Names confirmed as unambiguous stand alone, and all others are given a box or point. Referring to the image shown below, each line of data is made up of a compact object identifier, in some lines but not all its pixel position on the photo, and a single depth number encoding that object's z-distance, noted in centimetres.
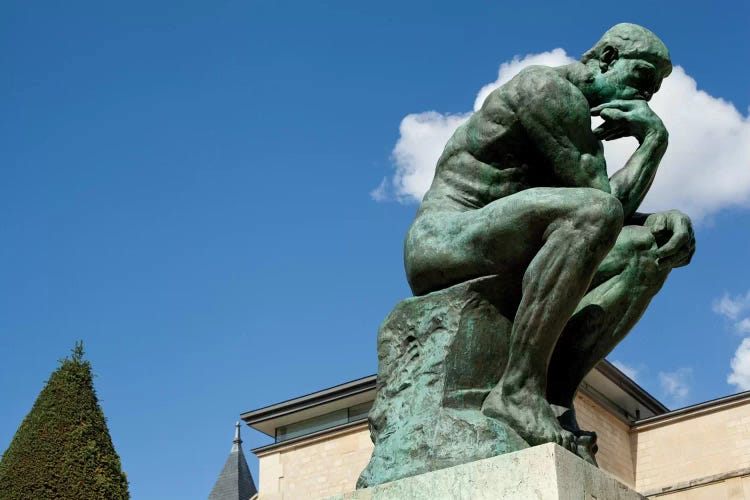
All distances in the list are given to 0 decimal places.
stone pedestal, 390
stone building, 2788
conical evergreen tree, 1855
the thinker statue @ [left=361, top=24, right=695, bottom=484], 436
